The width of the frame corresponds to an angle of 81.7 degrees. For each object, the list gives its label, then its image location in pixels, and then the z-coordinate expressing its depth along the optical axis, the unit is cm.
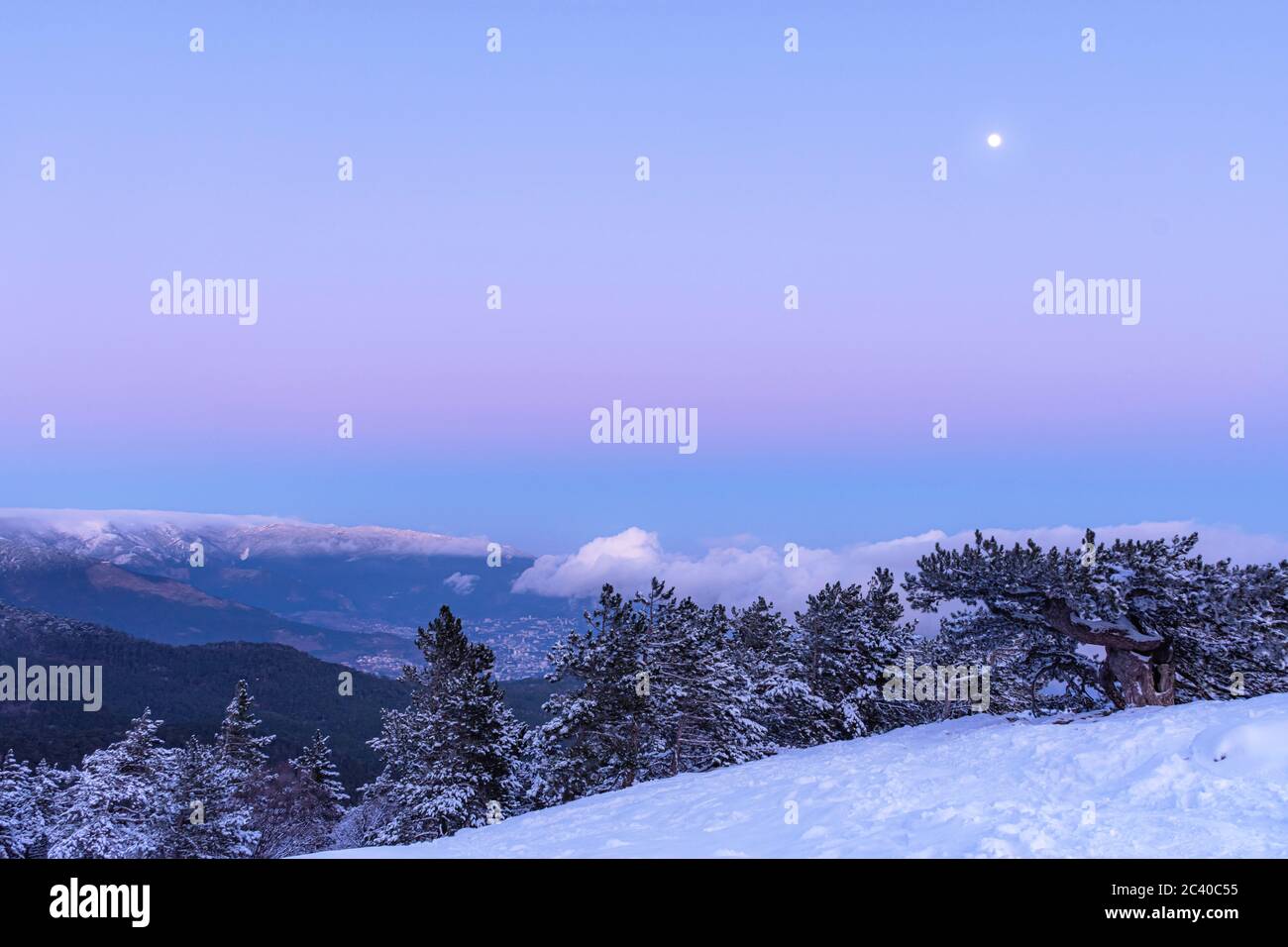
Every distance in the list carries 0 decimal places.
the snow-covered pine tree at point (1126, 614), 2023
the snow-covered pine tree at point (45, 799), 4472
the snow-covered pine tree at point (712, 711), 3244
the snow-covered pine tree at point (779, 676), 3347
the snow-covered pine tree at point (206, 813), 3919
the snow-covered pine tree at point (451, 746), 3425
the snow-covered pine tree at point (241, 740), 4838
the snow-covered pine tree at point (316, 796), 5269
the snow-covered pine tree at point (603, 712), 3130
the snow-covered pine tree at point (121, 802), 3625
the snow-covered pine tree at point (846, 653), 3462
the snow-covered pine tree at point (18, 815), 4281
